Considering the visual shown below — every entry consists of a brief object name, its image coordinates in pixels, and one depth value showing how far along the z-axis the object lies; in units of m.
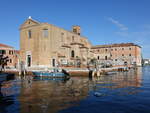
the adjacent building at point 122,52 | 60.17
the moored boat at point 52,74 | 23.40
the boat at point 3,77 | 18.79
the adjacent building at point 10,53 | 39.52
